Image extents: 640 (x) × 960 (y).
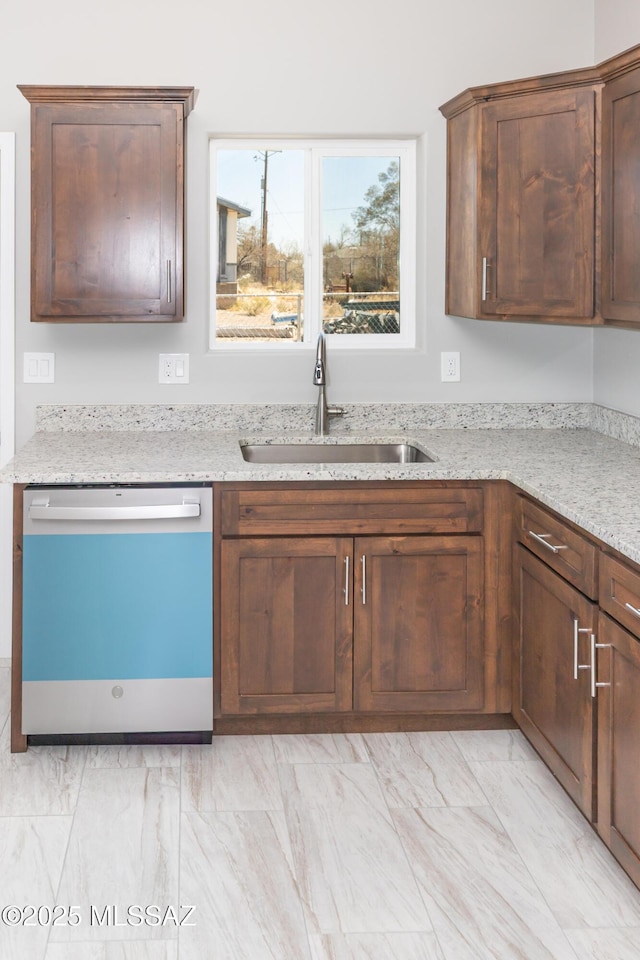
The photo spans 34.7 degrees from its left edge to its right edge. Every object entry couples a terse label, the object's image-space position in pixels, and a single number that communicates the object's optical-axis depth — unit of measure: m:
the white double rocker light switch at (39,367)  3.72
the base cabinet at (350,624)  3.12
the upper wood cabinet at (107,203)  3.32
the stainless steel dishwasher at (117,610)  3.00
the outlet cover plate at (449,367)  3.85
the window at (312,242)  3.82
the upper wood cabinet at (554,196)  3.00
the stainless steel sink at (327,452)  3.69
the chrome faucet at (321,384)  3.71
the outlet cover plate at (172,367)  3.76
